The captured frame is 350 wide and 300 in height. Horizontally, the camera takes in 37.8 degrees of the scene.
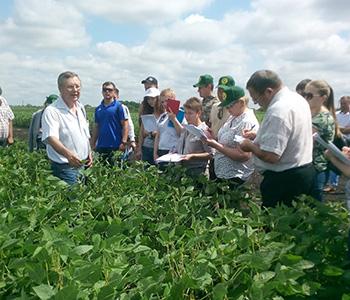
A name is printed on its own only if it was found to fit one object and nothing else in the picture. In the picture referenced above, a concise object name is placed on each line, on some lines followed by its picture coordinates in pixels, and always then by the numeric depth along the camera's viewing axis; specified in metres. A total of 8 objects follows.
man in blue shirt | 6.58
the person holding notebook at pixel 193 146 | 4.72
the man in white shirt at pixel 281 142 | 3.29
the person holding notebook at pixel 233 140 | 4.11
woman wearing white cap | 6.02
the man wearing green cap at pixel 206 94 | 5.58
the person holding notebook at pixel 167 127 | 5.25
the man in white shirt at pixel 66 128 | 4.36
